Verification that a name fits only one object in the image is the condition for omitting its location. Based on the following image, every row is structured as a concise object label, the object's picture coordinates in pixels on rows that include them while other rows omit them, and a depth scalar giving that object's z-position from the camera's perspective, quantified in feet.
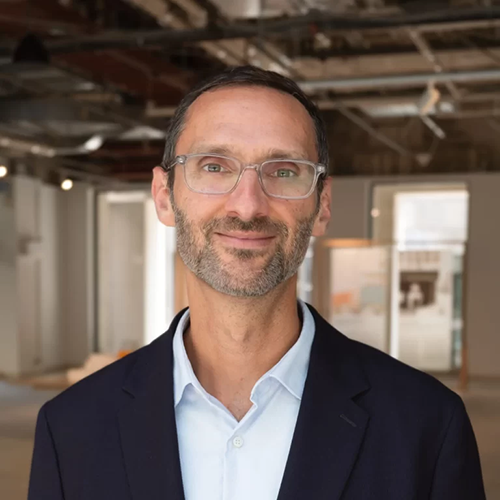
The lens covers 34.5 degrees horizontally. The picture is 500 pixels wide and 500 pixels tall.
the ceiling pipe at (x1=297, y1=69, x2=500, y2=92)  22.71
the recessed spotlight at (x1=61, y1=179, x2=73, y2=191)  25.36
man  4.65
